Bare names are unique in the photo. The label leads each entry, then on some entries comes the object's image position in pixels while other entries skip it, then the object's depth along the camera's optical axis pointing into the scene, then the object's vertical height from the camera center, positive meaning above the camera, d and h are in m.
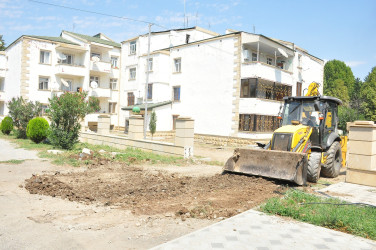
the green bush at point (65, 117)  15.93 +0.03
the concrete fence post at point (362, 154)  9.09 -0.73
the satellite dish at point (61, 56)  31.83 +6.54
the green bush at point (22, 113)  21.42 +0.26
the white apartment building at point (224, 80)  24.61 +4.08
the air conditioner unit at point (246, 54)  24.94 +5.95
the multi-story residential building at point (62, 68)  30.59 +5.44
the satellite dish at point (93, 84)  33.66 +3.93
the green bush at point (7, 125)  23.81 -0.74
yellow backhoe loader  8.64 -0.68
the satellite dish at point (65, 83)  31.64 +3.70
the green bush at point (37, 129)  18.23 -0.78
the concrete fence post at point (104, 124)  20.03 -0.32
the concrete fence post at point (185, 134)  13.86 -0.52
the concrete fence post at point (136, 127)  17.02 -0.35
